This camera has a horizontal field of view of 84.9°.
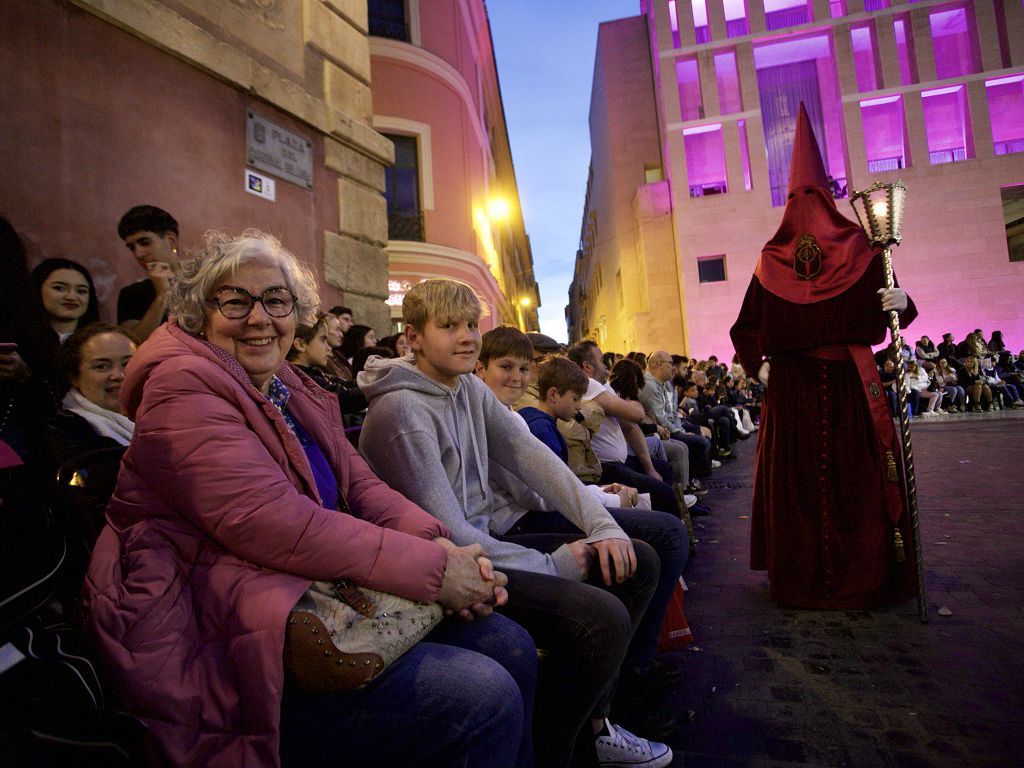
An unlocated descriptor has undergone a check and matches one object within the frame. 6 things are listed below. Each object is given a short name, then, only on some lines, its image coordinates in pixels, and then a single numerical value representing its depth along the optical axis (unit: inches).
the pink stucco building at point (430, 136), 473.1
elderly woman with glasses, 43.0
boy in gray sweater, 65.2
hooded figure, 122.9
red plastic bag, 107.0
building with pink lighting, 788.6
